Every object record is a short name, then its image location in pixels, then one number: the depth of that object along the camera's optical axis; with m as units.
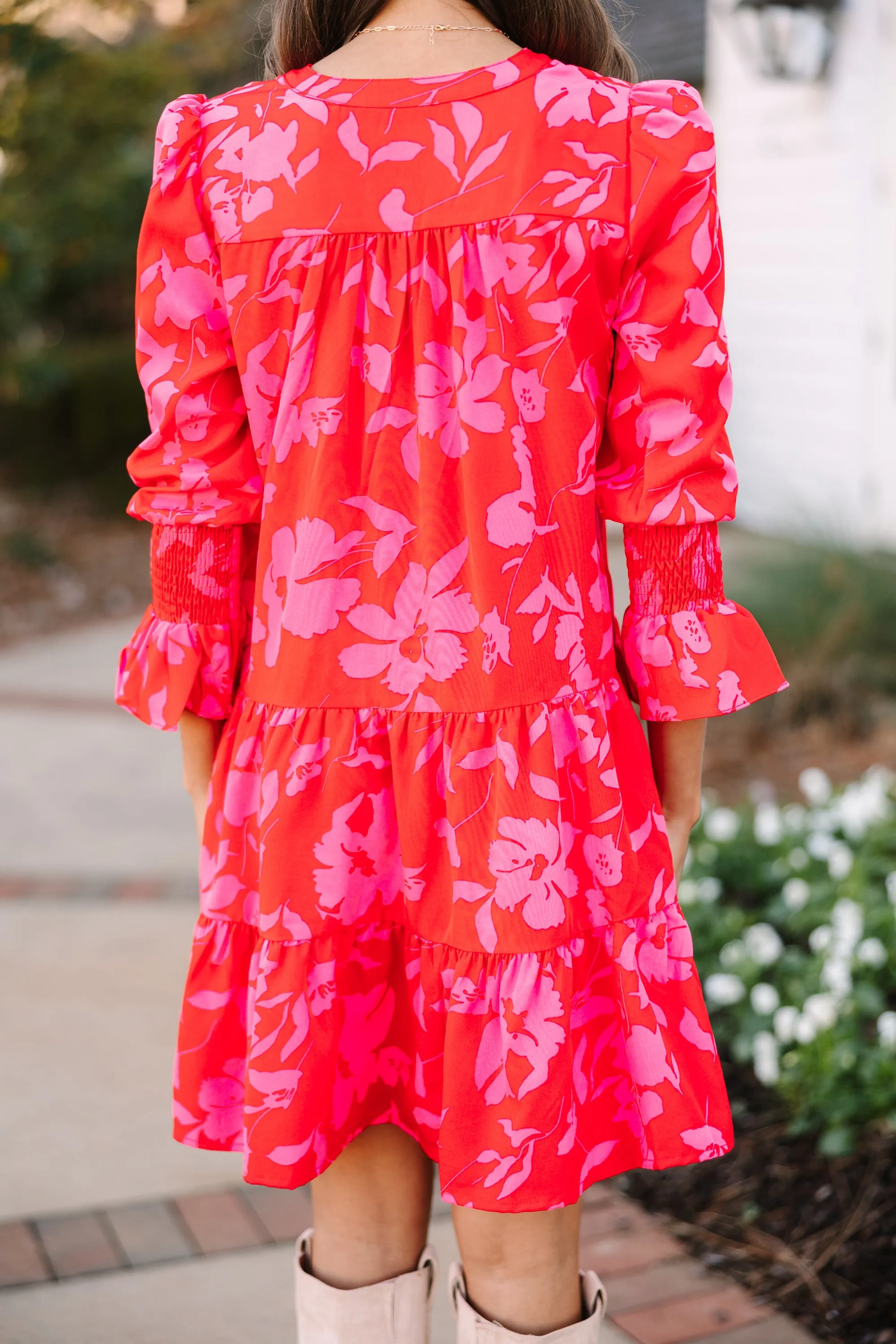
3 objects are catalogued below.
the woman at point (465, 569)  1.27
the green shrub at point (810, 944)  2.50
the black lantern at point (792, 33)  7.09
